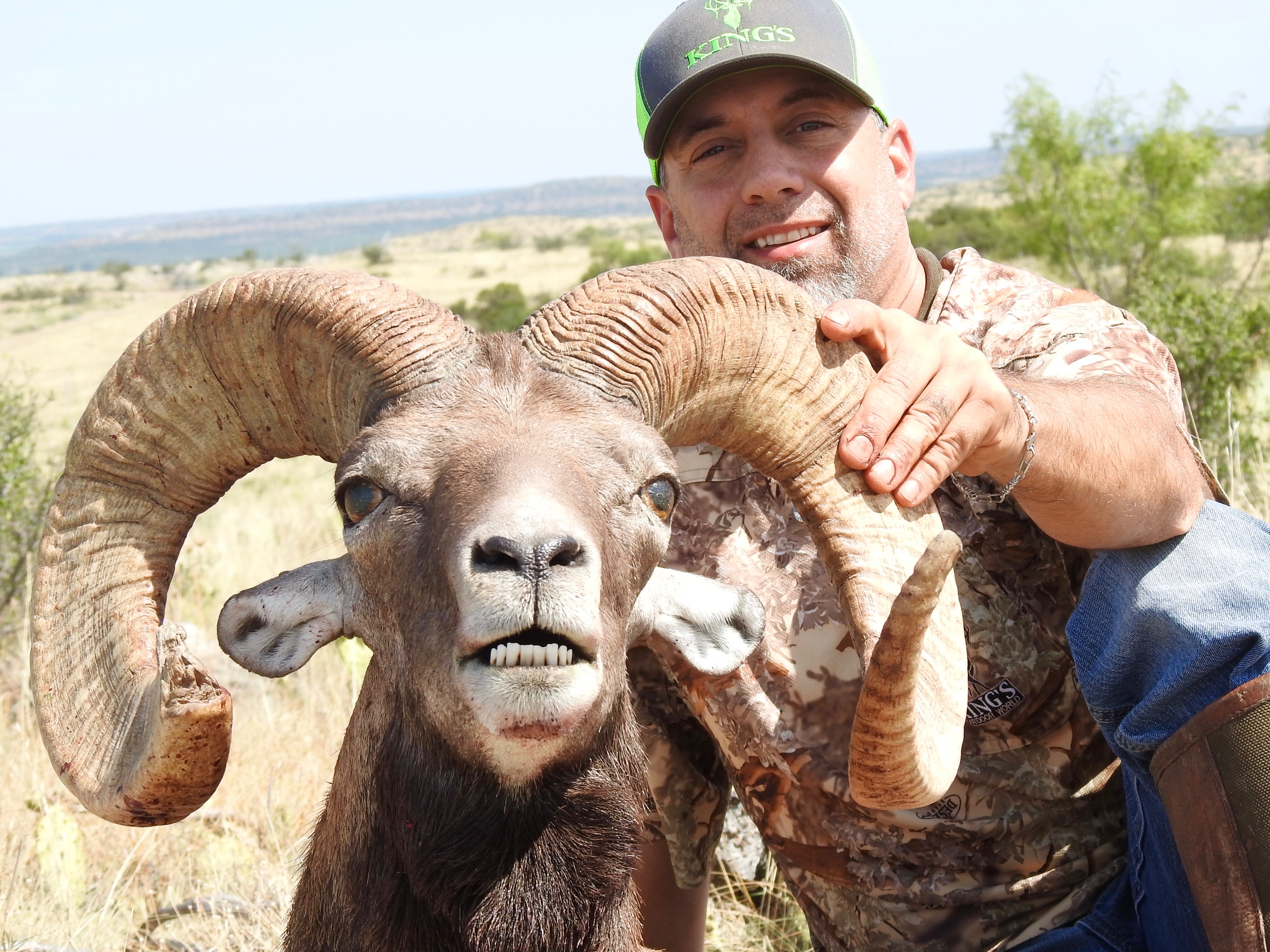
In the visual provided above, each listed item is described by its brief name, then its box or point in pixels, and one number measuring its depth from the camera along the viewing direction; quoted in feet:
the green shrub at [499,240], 318.86
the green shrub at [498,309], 103.71
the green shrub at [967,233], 114.42
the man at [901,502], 11.21
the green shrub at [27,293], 209.26
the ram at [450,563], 9.65
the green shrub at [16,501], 29.84
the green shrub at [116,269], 257.14
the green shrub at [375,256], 233.76
